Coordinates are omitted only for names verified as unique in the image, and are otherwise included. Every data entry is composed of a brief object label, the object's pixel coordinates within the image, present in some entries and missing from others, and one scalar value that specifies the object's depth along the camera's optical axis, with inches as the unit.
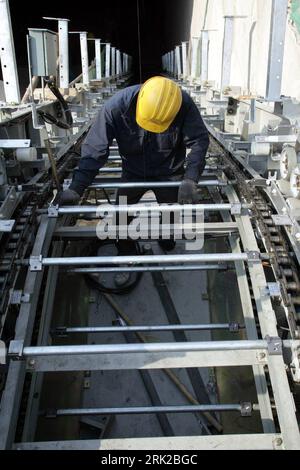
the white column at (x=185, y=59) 525.7
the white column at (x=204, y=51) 359.6
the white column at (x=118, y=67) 658.3
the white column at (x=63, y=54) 249.4
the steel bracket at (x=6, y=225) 99.6
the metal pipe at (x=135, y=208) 116.3
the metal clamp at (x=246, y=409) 96.7
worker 116.3
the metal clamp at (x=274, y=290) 96.0
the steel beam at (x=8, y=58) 130.5
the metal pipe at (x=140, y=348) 83.0
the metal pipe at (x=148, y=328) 105.7
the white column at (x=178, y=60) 600.1
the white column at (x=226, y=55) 255.4
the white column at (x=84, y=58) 351.6
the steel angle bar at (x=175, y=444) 77.8
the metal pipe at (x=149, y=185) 133.3
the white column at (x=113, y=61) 589.7
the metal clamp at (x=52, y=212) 118.8
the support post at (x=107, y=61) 505.7
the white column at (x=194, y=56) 462.6
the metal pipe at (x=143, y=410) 95.0
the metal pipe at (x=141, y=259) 102.0
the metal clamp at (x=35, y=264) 101.7
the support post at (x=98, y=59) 426.6
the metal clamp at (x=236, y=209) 121.4
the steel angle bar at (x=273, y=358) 78.2
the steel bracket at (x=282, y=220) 106.8
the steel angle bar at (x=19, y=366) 78.2
